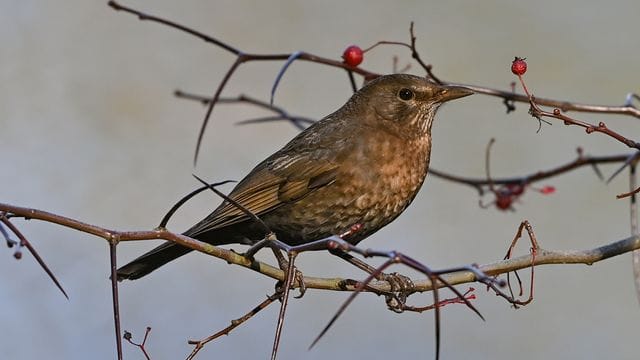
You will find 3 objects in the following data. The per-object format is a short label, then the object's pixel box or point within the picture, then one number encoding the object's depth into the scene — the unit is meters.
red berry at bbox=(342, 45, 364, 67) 6.73
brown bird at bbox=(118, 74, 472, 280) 7.78
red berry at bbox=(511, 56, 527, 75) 5.63
